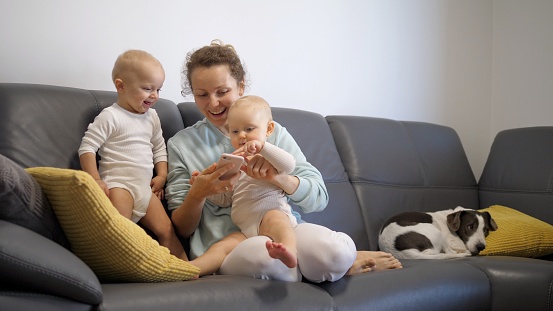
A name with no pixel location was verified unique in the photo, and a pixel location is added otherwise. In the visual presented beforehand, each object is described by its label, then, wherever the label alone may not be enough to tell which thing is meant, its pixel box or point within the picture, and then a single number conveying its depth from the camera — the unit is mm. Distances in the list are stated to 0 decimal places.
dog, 2491
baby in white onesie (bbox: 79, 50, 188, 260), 1889
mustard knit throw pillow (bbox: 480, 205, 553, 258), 2486
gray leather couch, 1207
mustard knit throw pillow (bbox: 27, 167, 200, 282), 1363
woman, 1660
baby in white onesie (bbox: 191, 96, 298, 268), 1835
